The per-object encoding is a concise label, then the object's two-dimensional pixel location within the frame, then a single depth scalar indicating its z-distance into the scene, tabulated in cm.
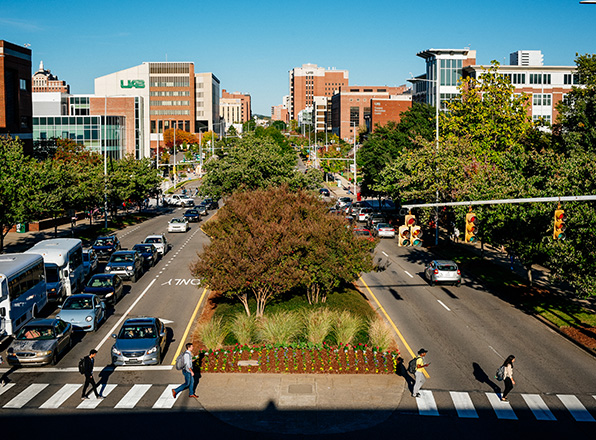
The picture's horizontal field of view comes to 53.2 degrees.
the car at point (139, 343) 2117
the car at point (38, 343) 2112
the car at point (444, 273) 3538
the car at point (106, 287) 3025
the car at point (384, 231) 5462
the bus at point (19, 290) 2409
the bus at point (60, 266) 3080
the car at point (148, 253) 4138
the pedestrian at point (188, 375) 1802
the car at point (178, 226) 5884
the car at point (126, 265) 3609
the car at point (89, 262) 3712
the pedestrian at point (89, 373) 1786
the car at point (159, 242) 4594
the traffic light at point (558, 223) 1534
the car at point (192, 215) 6788
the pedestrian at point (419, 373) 1797
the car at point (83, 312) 2552
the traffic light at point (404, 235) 2208
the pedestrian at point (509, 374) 1775
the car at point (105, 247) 4341
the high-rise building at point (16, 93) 6269
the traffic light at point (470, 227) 1825
